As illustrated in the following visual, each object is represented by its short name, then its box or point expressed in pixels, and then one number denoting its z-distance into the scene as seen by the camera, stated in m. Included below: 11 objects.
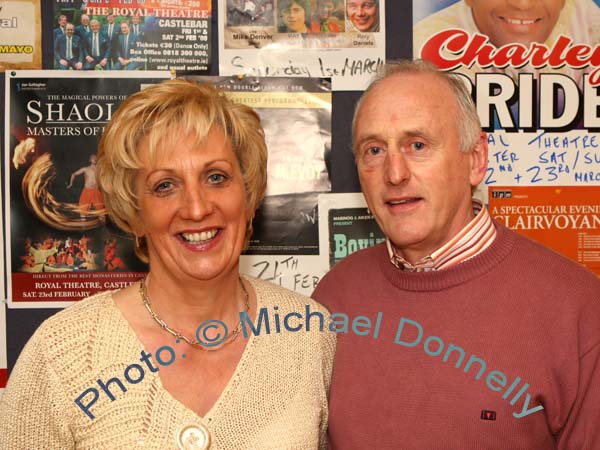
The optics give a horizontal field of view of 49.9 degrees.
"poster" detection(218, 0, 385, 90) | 1.81
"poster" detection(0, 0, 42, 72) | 1.77
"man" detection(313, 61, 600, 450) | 1.30
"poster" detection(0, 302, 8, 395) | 1.80
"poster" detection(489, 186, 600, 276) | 1.88
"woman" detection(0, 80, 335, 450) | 1.26
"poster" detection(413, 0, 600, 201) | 1.84
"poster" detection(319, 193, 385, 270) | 1.86
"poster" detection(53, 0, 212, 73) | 1.78
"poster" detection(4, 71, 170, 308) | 1.79
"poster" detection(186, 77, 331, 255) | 1.85
